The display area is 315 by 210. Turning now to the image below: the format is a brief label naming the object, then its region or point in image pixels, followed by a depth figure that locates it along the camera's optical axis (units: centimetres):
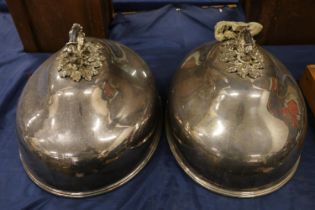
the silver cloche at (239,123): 74
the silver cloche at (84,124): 75
